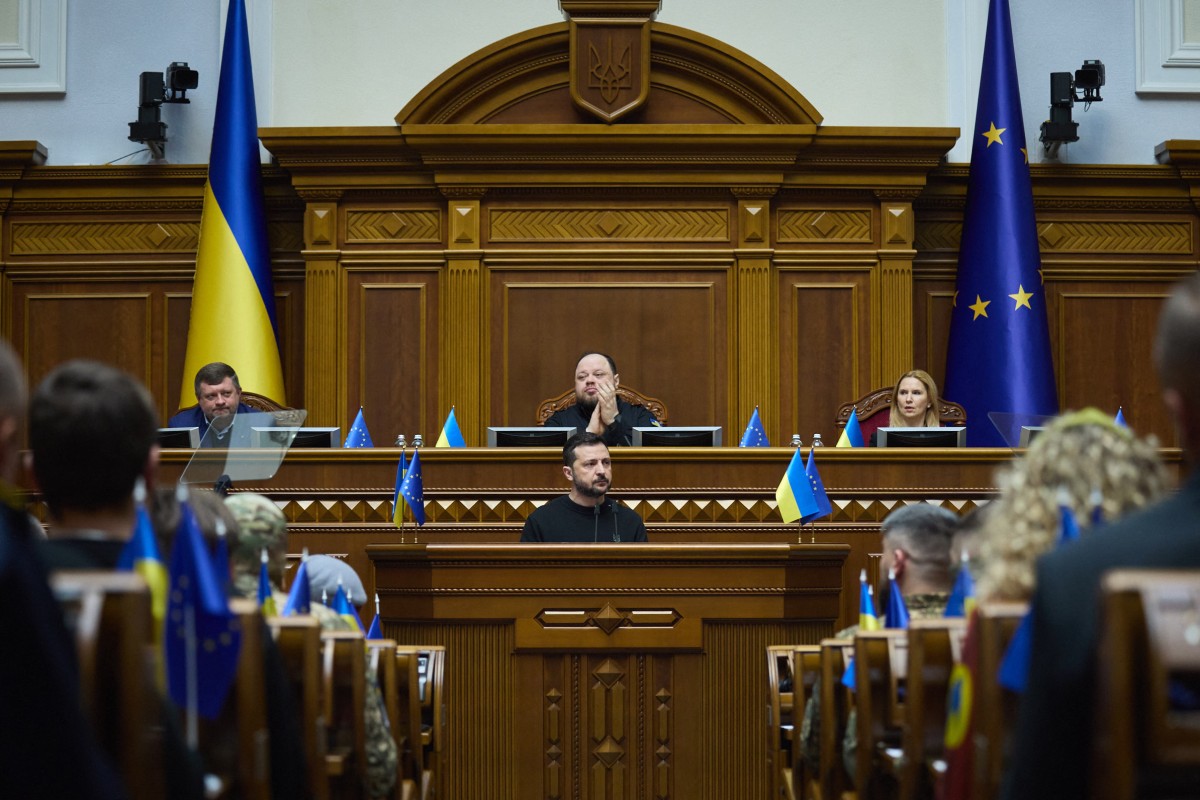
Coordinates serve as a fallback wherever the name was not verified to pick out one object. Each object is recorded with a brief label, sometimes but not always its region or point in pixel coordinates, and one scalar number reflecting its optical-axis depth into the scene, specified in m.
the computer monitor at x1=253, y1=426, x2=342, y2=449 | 13.99
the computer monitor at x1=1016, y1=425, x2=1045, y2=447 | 13.52
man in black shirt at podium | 12.61
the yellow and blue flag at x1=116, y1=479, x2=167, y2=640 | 4.62
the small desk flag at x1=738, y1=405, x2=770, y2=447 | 15.12
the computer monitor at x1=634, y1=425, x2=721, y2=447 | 14.08
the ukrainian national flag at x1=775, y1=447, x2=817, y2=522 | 12.33
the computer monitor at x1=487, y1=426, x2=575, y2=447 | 14.01
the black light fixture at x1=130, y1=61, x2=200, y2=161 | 18.86
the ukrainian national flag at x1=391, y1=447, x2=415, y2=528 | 12.72
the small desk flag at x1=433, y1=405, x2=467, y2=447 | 15.28
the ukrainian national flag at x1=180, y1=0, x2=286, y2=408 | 18.34
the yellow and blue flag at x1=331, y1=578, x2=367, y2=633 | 8.26
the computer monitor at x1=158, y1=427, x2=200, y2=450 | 14.13
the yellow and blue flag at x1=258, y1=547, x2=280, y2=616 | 6.54
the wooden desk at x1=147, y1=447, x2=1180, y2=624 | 13.43
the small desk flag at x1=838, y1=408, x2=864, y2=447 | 14.93
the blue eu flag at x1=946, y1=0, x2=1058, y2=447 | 18.28
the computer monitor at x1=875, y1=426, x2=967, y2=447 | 14.03
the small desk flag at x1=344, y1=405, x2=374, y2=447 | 15.10
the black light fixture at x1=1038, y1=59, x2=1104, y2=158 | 18.77
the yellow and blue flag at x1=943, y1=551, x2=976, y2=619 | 6.61
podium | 9.96
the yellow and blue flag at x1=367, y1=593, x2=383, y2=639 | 9.70
